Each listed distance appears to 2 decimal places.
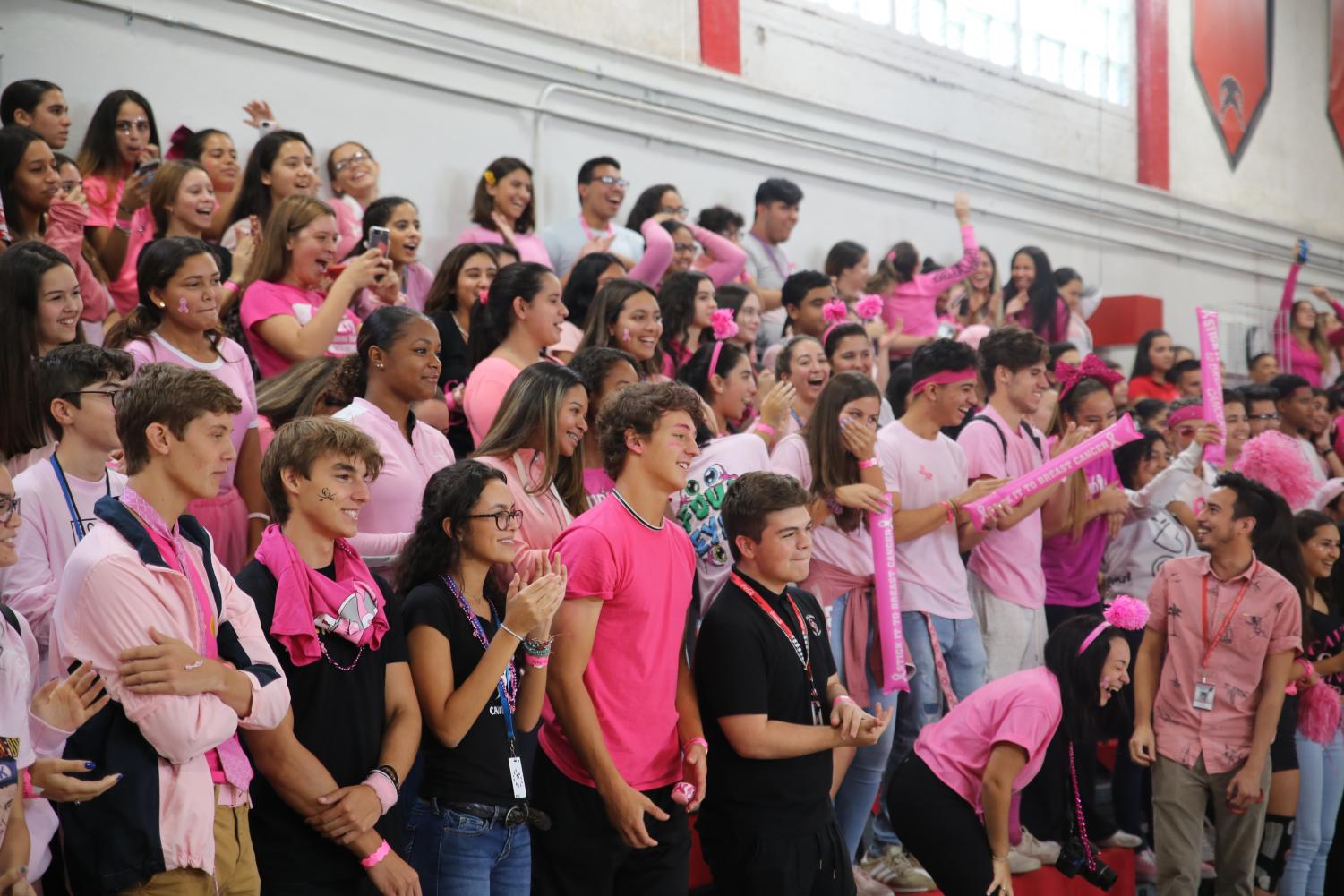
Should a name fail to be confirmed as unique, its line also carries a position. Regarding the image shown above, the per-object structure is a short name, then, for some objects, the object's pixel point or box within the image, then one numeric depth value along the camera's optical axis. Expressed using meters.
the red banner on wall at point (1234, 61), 13.76
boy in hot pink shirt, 3.39
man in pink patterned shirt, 5.01
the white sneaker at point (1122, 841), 5.59
